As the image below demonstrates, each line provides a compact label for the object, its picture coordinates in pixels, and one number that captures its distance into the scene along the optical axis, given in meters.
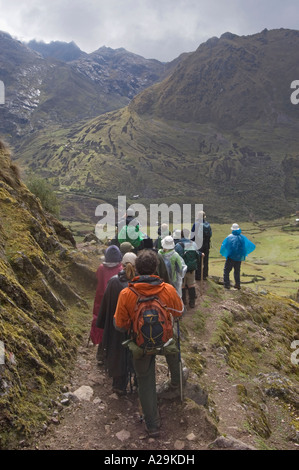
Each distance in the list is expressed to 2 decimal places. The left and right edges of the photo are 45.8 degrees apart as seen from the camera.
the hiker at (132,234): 12.02
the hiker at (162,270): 9.97
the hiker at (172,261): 10.34
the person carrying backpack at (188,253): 13.02
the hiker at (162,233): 13.23
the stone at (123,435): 5.90
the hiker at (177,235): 13.18
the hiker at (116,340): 7.09
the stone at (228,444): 5.40
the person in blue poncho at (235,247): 16.75
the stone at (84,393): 6.89
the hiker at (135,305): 5.89
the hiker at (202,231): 15.58
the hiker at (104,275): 8.18
